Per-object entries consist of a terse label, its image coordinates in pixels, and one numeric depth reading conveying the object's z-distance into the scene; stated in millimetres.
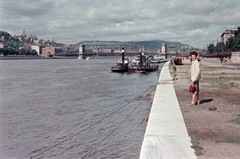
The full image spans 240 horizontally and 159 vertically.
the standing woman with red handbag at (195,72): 11805
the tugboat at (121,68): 63941
